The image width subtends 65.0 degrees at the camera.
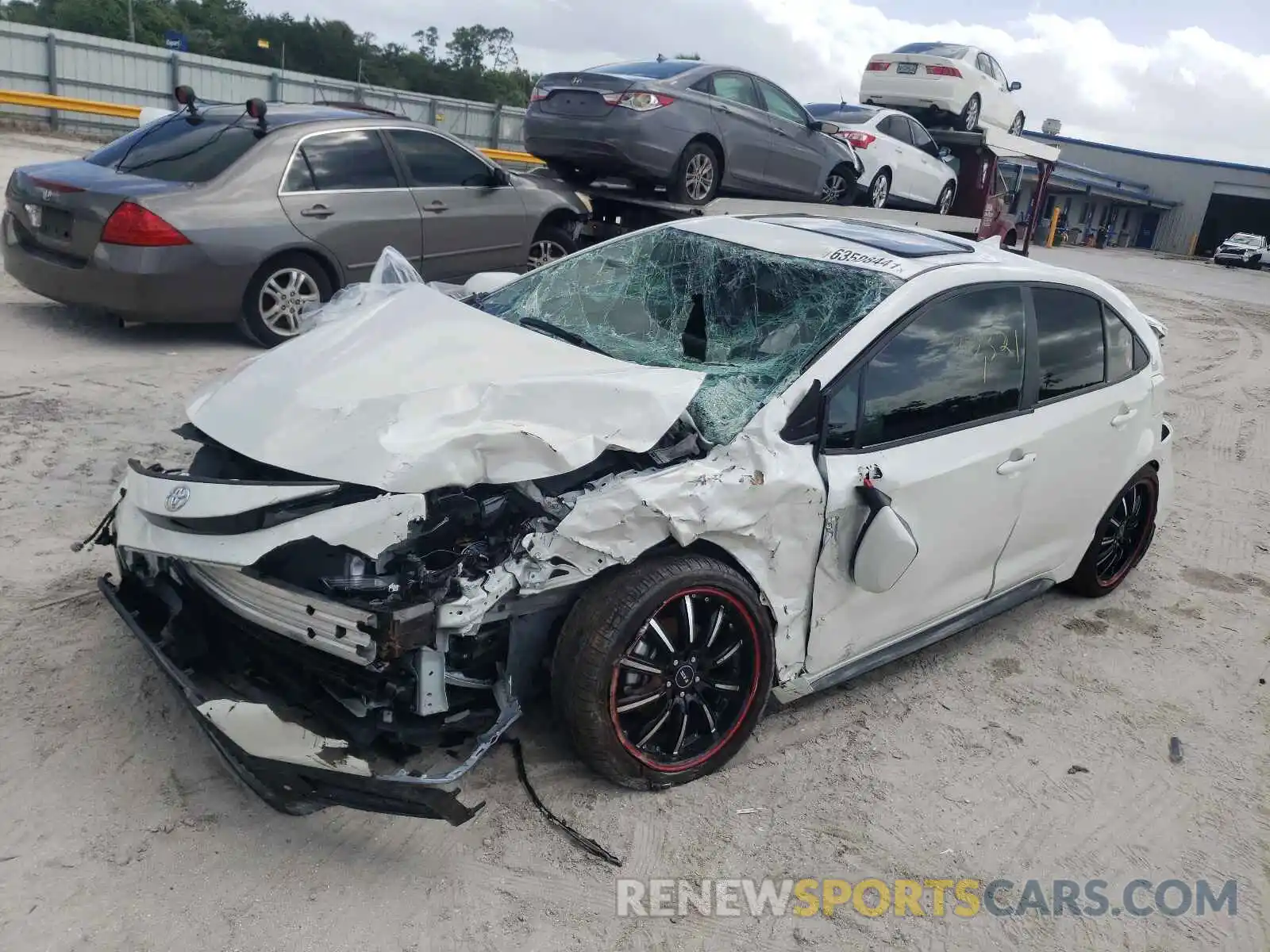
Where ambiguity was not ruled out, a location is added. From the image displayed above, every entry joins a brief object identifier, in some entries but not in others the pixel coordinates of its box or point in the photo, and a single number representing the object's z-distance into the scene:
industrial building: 49.38
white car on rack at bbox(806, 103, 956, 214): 10.94
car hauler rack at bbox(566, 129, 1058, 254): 8.70
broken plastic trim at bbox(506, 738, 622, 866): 2.83
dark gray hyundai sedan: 8.17
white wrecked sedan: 2.67
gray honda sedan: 6.39
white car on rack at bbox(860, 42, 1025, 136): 13.42
